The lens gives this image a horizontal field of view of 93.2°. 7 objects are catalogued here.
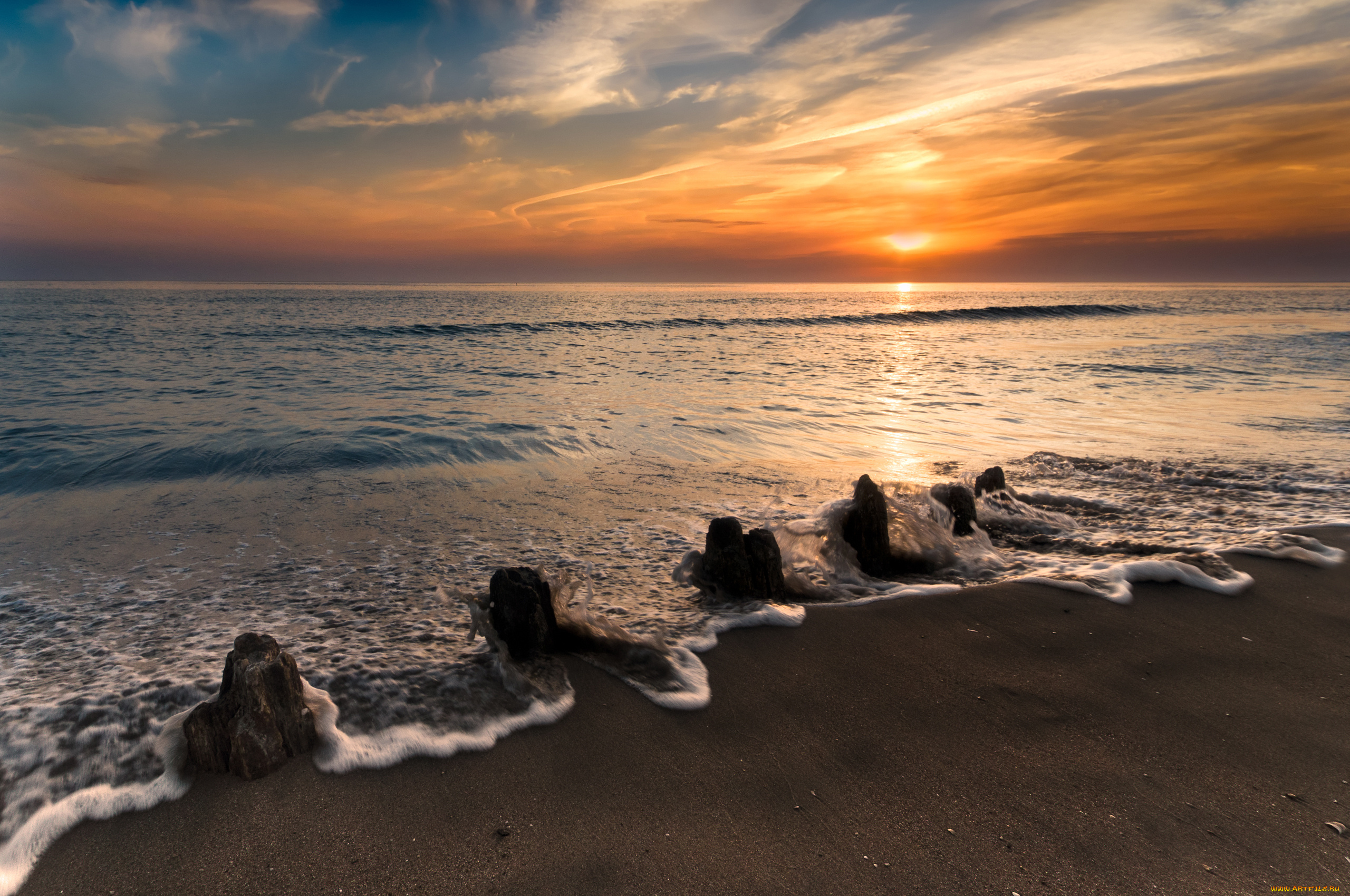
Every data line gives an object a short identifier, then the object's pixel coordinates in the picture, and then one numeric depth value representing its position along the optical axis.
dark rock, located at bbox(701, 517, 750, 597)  4.23
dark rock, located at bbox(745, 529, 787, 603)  4.22
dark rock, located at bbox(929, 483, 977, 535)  5.10
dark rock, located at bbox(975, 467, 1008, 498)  5.82
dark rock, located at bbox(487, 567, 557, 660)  3.49
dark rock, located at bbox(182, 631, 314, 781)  2.56
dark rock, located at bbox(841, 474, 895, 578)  4.64
